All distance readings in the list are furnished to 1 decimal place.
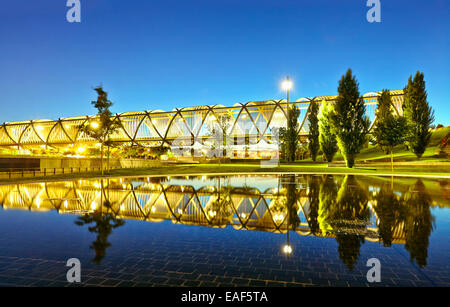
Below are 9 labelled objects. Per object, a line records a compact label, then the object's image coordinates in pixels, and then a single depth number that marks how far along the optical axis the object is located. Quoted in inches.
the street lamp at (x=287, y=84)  1155.3
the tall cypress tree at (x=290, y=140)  1705.2
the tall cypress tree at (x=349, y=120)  1380.4
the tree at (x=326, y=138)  1680.6
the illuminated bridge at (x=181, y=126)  2832.2
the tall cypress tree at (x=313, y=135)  1818.4
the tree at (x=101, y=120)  989.8
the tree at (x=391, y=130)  1407.5
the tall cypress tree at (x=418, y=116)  1551.4
